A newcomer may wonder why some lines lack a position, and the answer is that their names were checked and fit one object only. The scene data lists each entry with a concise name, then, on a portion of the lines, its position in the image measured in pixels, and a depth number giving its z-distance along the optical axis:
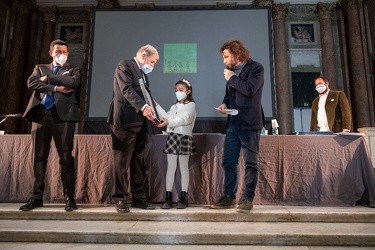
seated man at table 4.01
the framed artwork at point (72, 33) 10.43
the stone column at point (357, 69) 8.68
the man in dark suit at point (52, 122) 2.78
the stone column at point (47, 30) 9.73
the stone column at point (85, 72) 9.46
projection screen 7.70
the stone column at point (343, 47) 9.37
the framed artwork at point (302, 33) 10.09
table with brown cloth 3.12
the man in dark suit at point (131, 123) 2.66
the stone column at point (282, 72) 9.16
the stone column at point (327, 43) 9.36
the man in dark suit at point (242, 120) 2.62
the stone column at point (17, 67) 9.08
